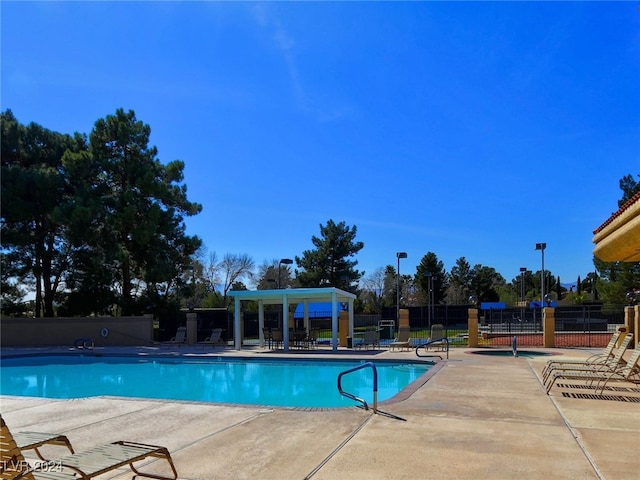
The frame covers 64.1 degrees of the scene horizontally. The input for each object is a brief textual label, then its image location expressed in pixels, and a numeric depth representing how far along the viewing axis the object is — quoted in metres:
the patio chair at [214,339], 24.22
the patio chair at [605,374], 9.60
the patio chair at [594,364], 10.45
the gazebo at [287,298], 21.20
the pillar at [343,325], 25.08
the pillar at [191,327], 25.66
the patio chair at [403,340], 20.50
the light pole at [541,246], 33.78
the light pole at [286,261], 29.91
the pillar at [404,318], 23.06
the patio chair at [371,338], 21.79
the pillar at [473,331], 20.89
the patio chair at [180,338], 24.88
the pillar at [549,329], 20.48
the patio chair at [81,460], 3.77
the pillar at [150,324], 26.76
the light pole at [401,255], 32.46
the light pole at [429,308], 39.06
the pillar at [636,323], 16.47
